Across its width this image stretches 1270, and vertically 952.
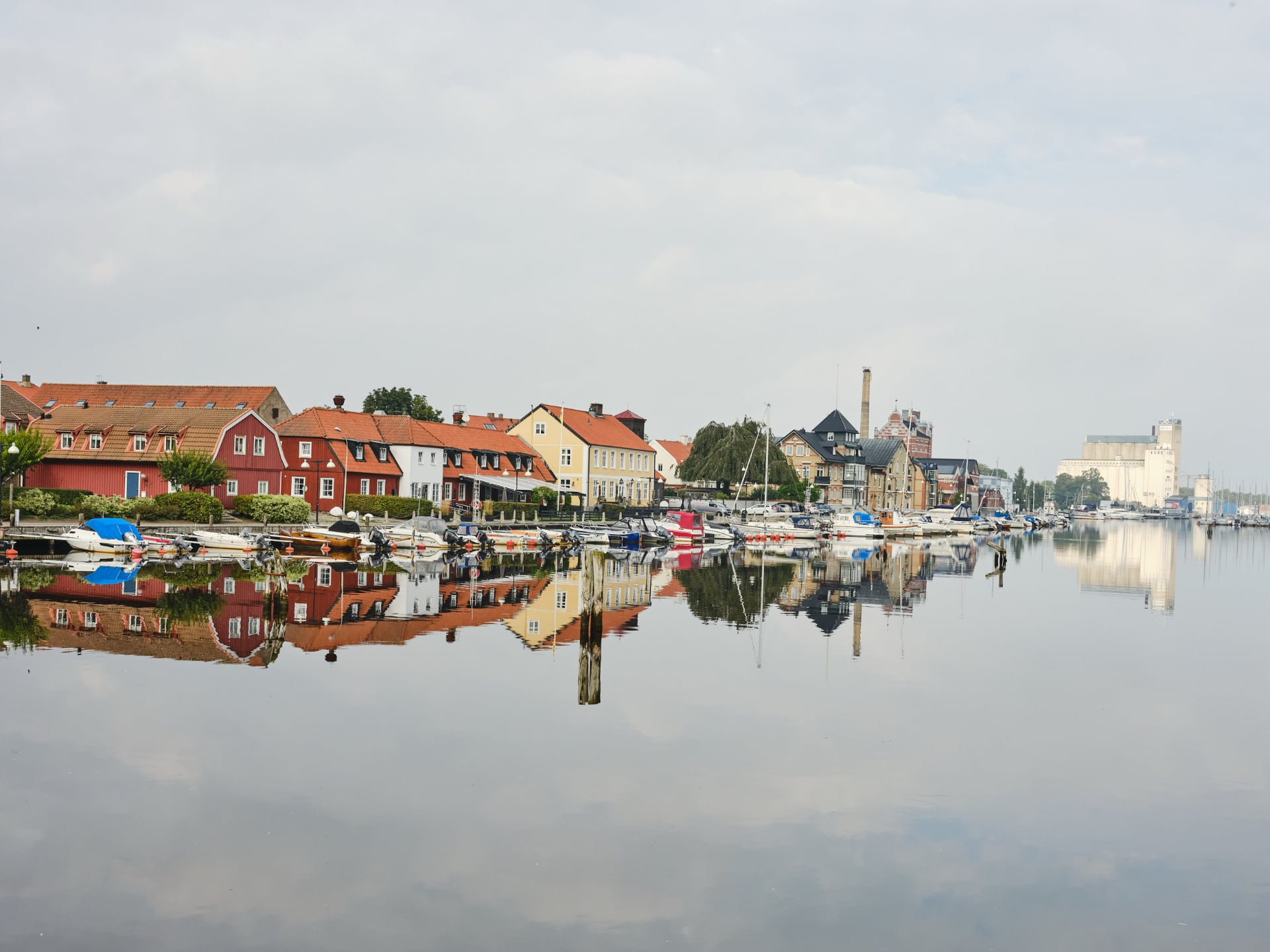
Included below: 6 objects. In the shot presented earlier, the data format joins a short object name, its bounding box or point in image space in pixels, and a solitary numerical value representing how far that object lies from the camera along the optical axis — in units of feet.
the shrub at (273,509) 204.95
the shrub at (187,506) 190.08
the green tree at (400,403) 355.15
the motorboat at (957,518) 426.51
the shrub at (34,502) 180.09
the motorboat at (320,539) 184.96
